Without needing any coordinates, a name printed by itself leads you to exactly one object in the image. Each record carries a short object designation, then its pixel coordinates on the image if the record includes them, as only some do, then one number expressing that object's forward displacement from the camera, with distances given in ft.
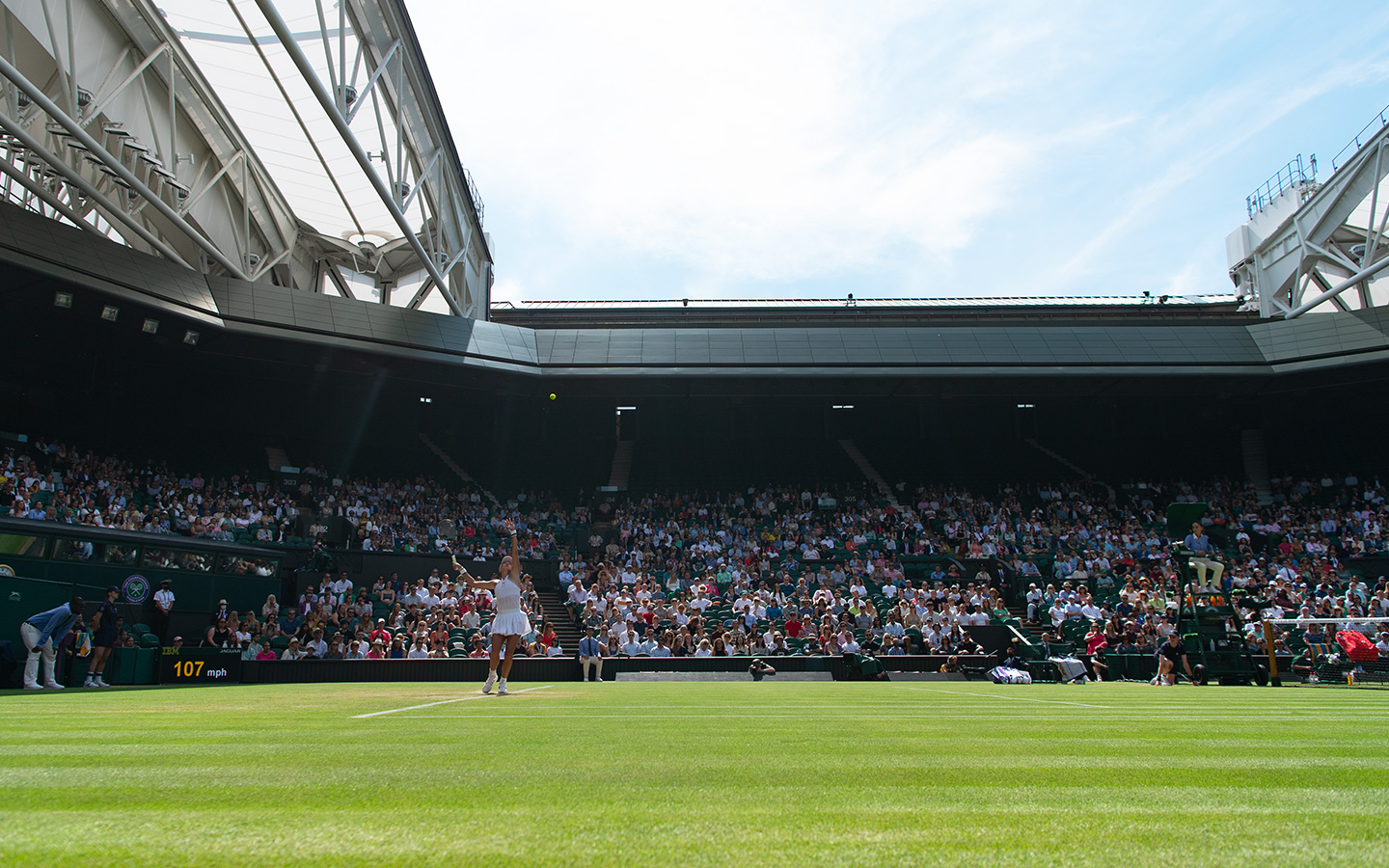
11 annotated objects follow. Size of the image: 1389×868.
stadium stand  64.75
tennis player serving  33.36
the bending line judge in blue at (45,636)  42.52
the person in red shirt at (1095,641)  60.03
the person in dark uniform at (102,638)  46.68
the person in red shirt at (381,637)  63.82
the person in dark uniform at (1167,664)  48.85
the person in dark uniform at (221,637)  61.36
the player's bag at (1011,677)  53.62
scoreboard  54.03
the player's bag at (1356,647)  48.70
